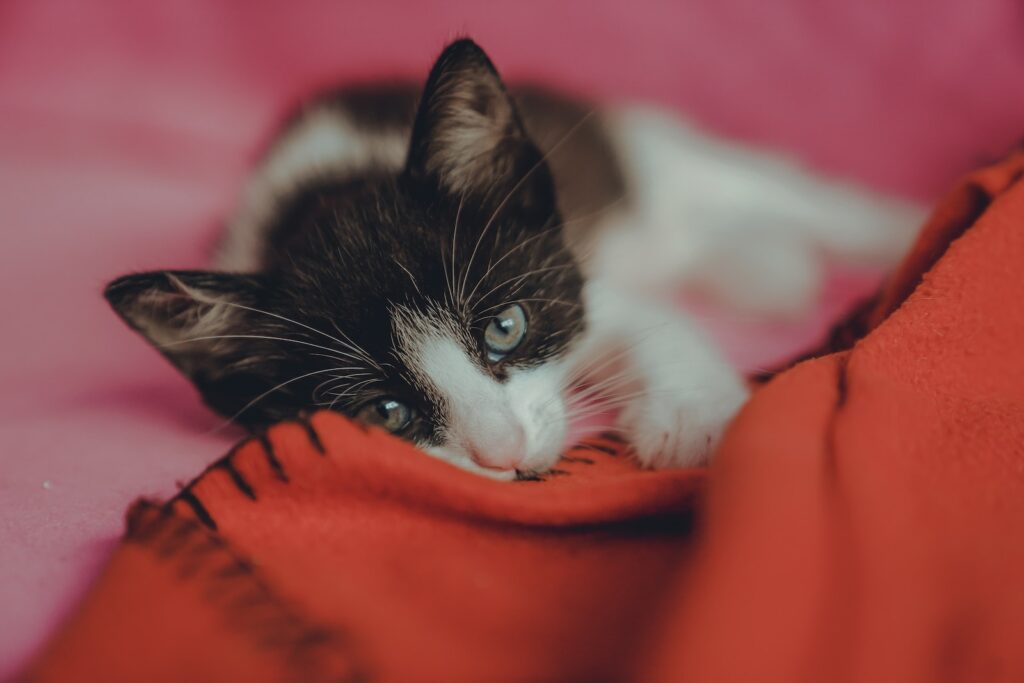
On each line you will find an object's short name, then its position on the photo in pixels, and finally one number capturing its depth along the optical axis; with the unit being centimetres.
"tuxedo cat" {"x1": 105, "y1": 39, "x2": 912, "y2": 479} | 33
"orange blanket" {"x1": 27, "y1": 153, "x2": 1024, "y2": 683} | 27
